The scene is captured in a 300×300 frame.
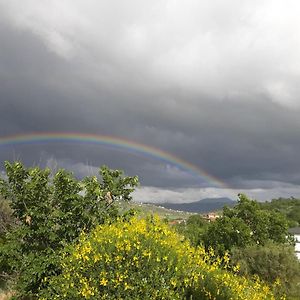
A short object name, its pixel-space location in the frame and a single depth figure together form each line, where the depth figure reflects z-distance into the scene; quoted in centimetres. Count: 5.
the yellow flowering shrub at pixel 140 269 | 873
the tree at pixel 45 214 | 1242
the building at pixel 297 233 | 5551
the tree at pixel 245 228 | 3060
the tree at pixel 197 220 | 7210
